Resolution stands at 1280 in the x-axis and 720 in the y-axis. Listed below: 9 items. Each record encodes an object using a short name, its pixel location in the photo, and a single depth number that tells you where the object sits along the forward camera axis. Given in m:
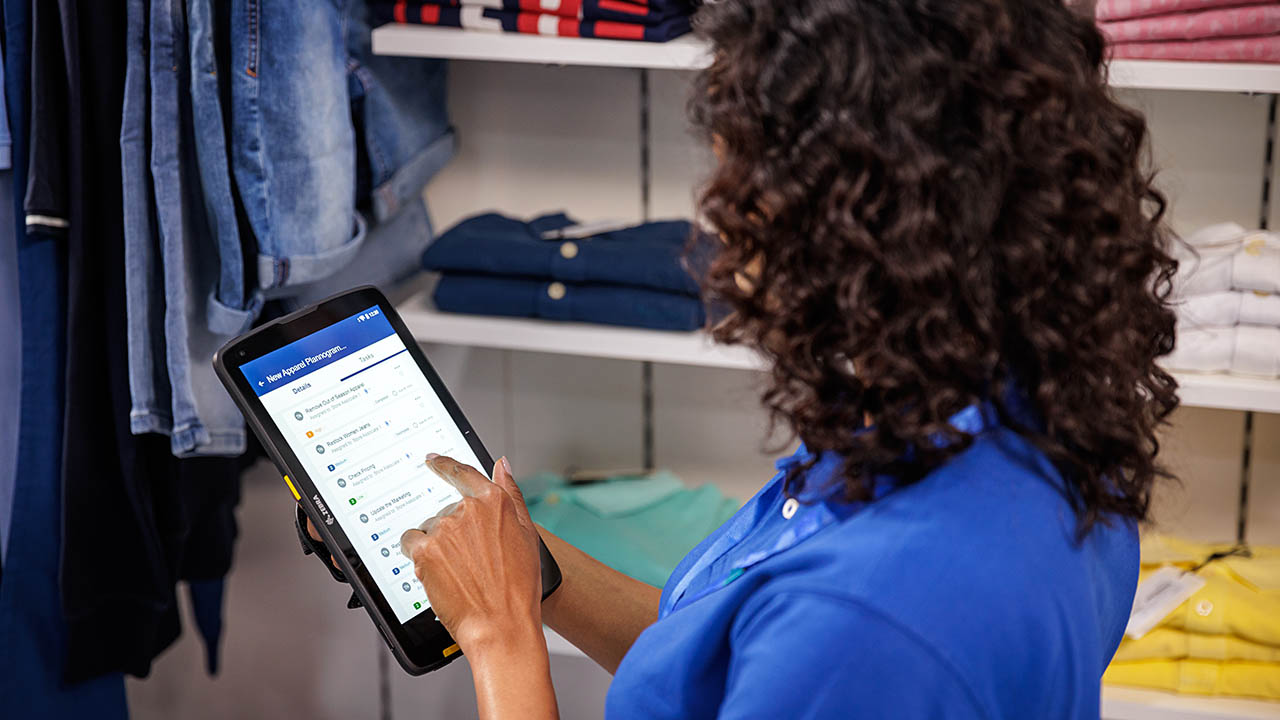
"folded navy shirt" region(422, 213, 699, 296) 1.22
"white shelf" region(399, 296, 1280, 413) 1.20
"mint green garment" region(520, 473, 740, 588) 1.34
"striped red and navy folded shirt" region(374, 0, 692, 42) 1.13
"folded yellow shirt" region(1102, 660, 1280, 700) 1.18
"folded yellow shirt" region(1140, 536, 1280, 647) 1.18
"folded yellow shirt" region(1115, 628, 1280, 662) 1.19
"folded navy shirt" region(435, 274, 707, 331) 1.22
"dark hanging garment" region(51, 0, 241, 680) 1.03
